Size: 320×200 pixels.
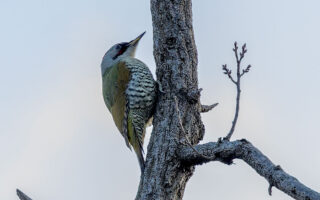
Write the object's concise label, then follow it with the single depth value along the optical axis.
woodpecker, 12.17
